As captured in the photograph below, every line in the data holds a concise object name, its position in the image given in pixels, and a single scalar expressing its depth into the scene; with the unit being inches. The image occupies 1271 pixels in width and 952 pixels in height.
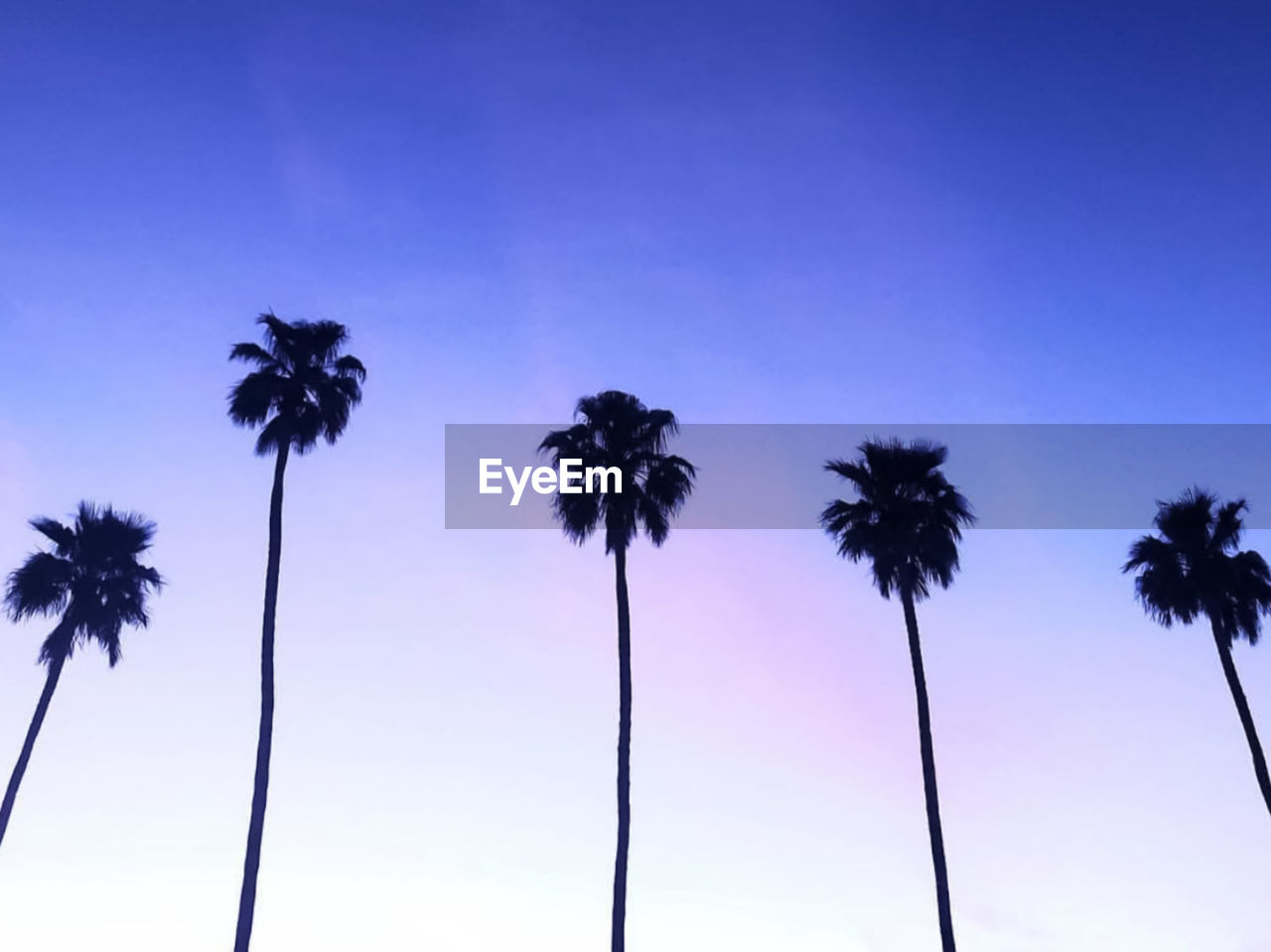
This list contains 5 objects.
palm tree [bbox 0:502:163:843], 1494.8
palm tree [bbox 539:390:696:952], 1289.4
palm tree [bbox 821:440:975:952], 1254.9
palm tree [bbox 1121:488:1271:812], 1390.3
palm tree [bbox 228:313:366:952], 1284.4
